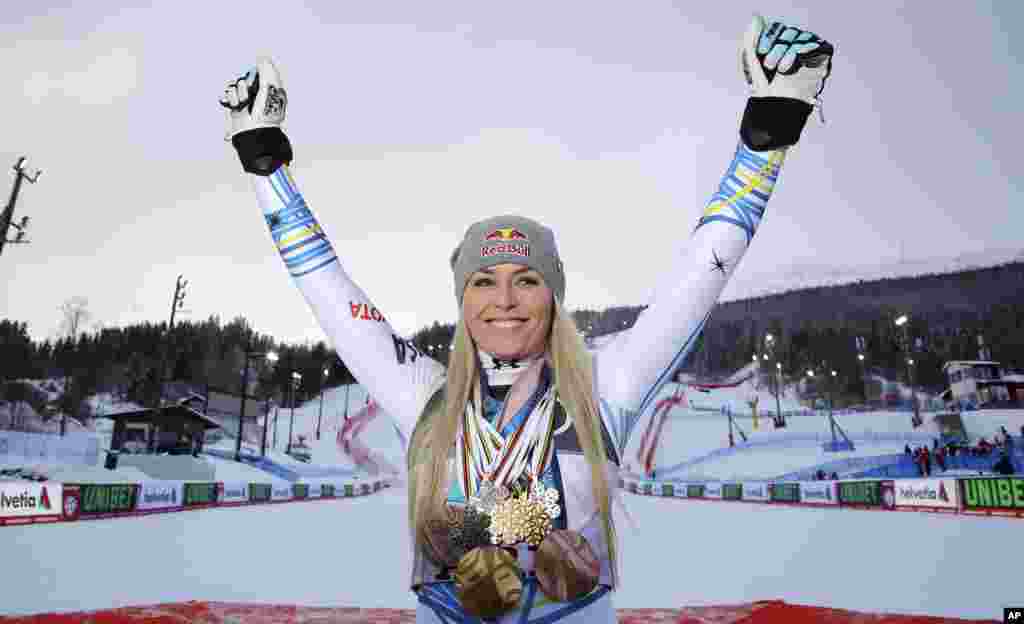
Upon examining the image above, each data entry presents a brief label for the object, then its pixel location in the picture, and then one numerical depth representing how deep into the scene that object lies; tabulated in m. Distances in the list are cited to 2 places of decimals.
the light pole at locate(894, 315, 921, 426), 31.48
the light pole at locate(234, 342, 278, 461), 36.42
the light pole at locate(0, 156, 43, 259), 21.27
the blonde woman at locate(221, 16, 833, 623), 1.92
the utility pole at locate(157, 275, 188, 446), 28.67
